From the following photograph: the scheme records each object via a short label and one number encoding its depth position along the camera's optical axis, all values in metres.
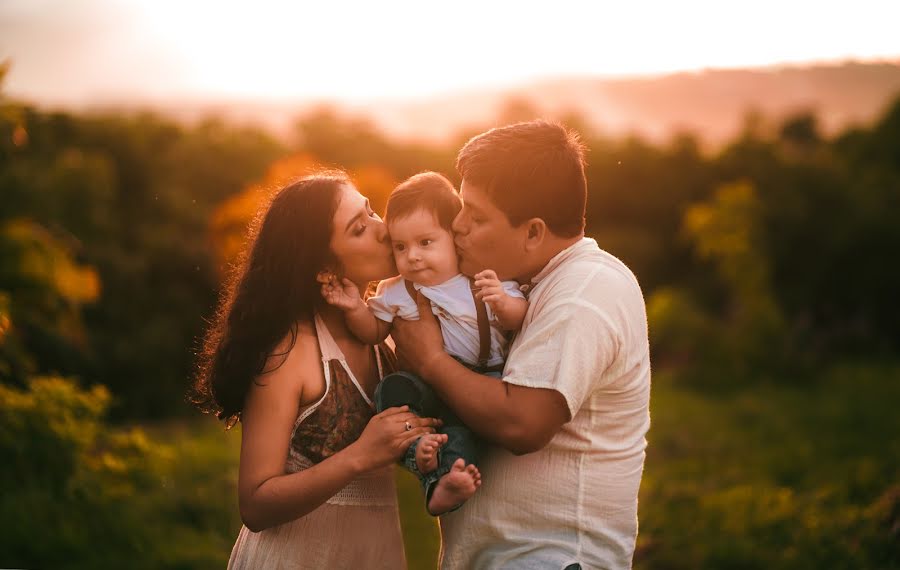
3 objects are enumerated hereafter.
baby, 2.46
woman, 2.50
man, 2.32
